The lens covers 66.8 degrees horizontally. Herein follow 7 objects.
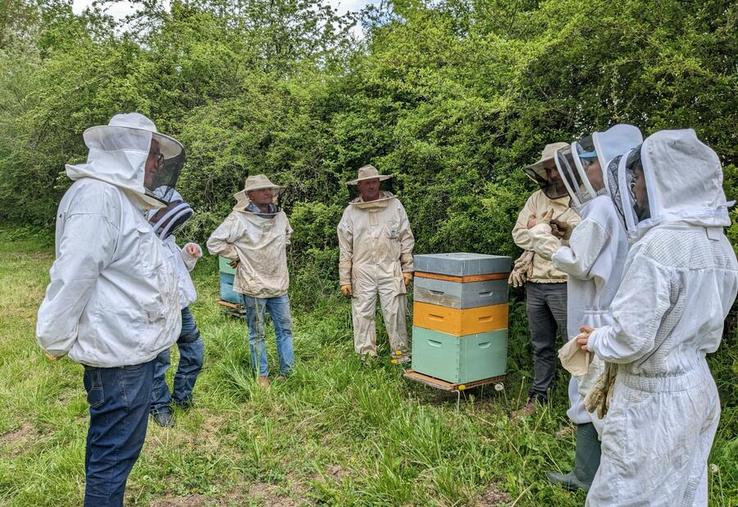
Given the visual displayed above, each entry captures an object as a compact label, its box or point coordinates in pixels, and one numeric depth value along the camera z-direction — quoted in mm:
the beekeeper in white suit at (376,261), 5383
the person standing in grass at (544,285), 4035
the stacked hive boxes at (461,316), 4152
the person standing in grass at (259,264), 5172
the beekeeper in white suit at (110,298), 2389
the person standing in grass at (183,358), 4246
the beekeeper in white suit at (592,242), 2668
